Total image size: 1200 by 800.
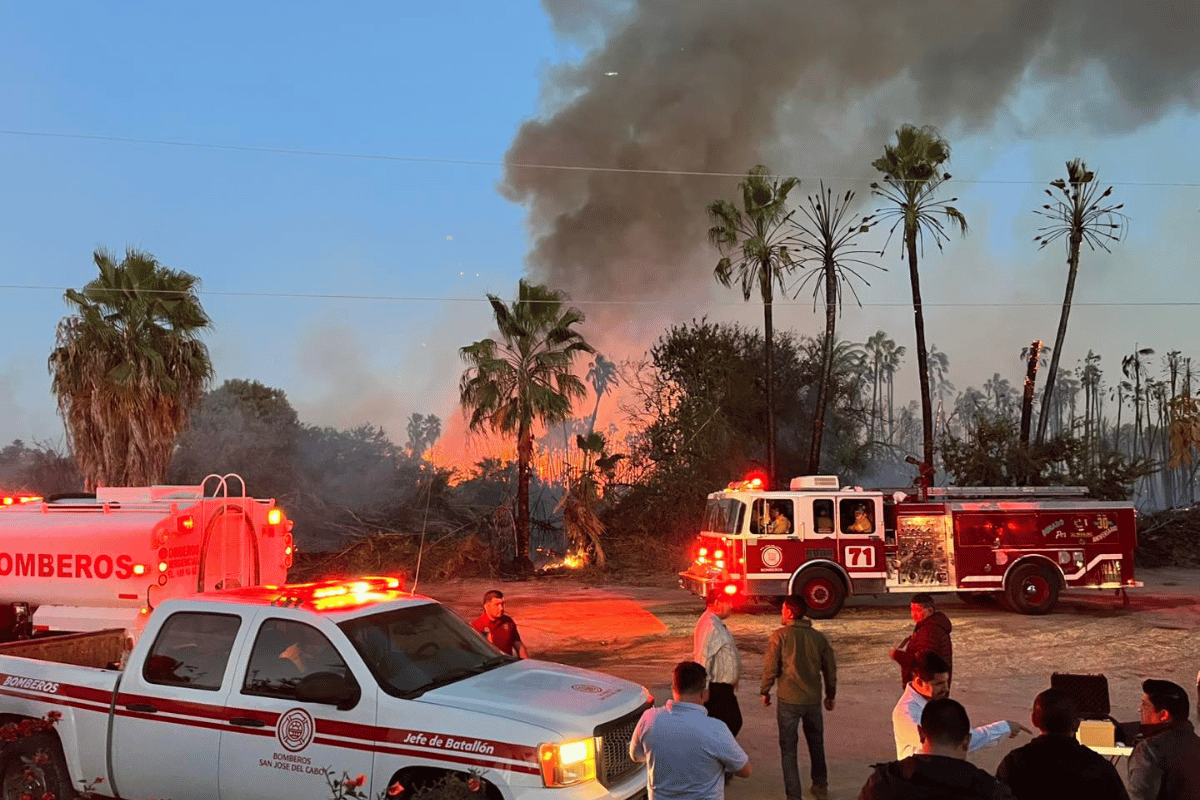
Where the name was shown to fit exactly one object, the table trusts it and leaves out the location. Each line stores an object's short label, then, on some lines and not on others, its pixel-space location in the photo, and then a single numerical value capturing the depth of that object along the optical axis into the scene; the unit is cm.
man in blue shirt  424
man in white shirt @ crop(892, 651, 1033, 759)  451
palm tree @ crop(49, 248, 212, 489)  1938
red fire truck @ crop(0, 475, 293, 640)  959
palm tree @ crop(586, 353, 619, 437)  4362
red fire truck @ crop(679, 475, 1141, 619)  1653
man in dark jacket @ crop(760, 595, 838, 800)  654
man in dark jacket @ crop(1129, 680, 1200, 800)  365
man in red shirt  791
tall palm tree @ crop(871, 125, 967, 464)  2988
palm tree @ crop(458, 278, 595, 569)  2498
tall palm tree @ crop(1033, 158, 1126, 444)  3142
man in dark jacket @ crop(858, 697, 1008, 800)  292
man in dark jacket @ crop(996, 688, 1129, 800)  338
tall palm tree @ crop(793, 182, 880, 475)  2941
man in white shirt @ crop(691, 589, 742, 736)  660
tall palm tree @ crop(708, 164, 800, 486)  2902
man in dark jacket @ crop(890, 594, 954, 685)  700
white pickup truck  468
